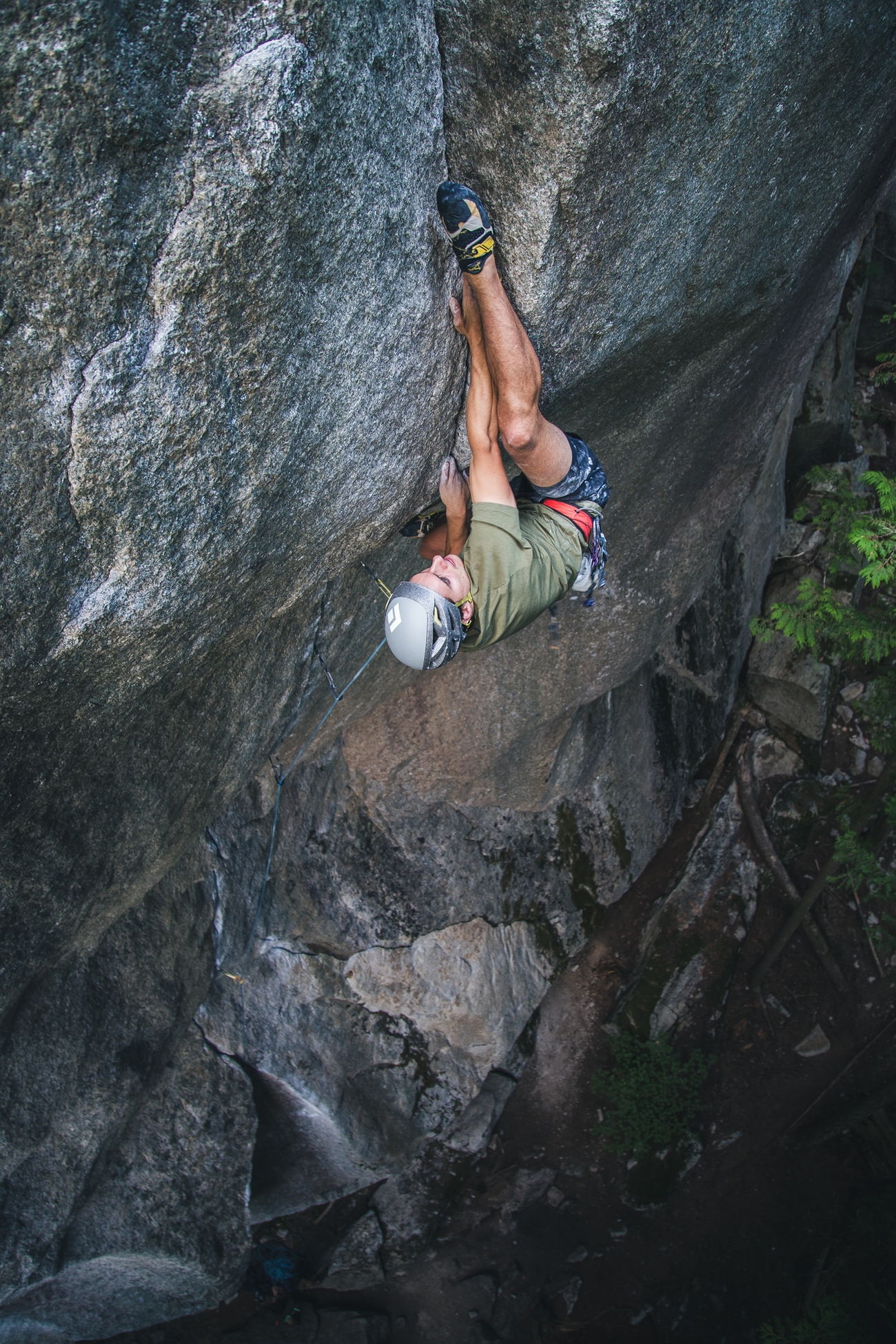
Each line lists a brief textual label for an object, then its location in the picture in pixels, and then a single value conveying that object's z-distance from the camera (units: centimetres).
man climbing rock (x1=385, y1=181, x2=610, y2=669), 269
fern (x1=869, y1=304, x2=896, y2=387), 482
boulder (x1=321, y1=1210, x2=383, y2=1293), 594
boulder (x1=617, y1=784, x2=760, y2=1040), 669
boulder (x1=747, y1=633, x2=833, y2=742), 682
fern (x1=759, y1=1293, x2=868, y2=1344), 547
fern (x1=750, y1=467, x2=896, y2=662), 493
